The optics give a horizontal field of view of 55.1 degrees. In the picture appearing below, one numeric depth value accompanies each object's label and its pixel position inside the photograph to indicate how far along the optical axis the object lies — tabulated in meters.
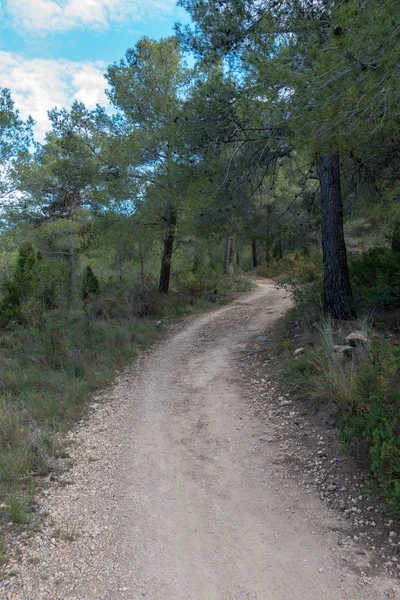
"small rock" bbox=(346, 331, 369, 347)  5.45
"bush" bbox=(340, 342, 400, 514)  3.09
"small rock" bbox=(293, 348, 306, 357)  6.44
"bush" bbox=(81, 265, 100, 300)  16.48
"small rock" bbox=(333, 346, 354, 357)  5.31
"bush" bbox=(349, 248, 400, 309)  6.70
